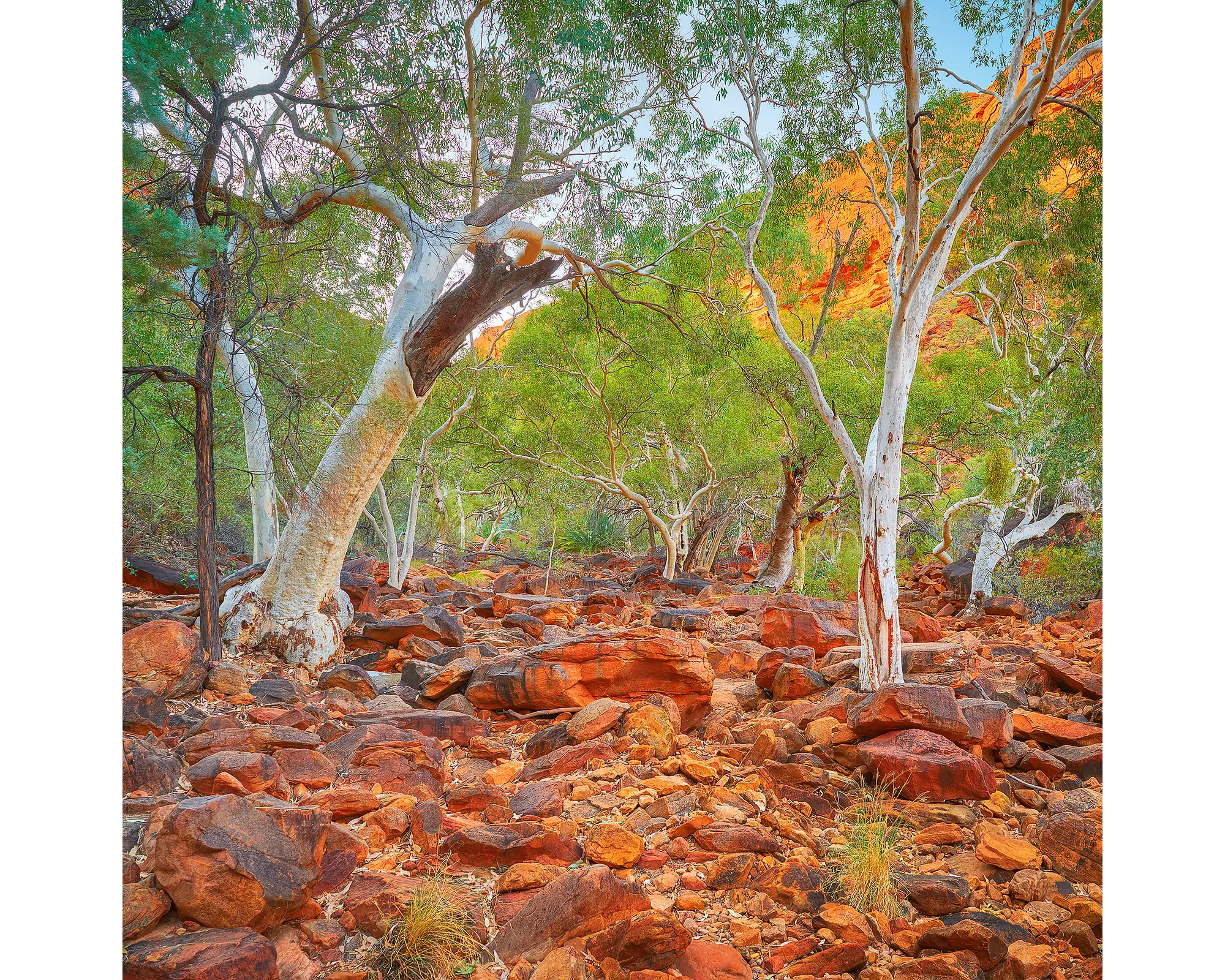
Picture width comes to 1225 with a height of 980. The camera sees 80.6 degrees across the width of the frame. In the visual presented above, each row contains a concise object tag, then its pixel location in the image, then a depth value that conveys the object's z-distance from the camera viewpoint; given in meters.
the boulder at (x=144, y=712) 3.62
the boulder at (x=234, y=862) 1.95
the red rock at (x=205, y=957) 1.73
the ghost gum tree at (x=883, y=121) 4.23
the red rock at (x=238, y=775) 2.87
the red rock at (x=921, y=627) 6.66
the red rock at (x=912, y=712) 3.72
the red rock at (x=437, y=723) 4.00
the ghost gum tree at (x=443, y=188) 5.16
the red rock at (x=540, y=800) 3.06
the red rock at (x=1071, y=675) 4.79
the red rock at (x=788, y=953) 2.19
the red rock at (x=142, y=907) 1.88
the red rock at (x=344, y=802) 2.89
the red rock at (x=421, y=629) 6.36
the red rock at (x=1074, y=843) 2.66
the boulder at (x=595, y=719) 3.91
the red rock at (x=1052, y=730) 3.98
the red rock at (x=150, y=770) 2.88
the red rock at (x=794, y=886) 2.48
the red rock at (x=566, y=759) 3.55
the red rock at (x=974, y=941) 2.20
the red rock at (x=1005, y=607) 8.88
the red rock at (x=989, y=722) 3.75
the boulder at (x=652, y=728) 3.84
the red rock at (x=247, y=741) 3.34
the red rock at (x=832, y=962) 2.15
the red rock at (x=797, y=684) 5.12
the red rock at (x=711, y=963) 2.12
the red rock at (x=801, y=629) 6.59
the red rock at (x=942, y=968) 2.12
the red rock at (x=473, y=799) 3.14
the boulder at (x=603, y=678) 4.54
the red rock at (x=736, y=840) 2.78
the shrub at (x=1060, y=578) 8.15
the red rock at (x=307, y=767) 3.22
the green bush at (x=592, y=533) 20.44
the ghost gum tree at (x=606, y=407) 11.73
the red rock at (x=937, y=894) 2.47
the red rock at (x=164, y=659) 4.11
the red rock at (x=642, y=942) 2.09
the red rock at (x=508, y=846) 2.62
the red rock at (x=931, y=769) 3.35
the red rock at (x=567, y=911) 2.16
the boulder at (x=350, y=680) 5.10
